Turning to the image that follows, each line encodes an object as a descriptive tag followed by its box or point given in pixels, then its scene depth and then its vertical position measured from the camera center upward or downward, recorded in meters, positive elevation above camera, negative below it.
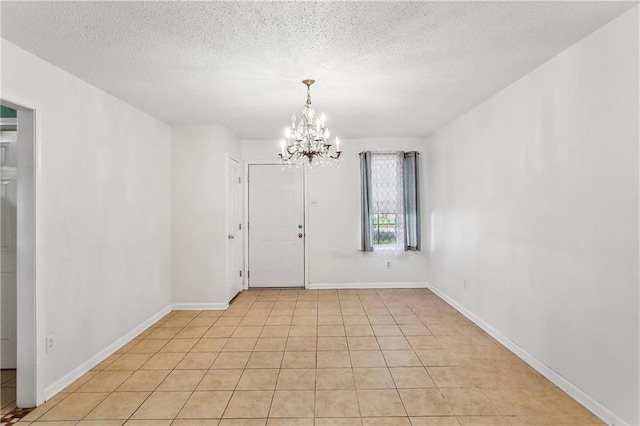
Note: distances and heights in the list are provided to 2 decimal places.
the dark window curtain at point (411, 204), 5.30 +0.17
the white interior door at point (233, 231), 4.72 -0.23
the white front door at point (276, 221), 5.46 -0.10
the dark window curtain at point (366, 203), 5.30 +0.19
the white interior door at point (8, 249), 2.78 -0.27
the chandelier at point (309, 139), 2.95 +0.69
